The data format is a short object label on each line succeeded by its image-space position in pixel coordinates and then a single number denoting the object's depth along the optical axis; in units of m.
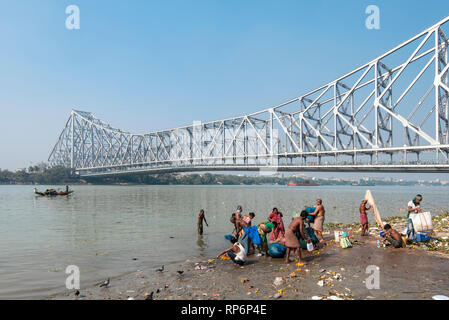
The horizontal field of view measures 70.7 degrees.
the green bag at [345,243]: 10.42
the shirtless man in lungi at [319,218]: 11.58
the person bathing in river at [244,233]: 9.21
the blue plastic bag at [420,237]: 10.24
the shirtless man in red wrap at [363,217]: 12.21
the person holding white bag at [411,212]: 10.13
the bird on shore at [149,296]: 6.10
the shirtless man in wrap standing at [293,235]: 8.62
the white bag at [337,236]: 11.47
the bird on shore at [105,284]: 7.17
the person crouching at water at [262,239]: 9.99
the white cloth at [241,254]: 8.71
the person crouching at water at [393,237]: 9.84
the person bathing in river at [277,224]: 11.02
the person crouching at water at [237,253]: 8.72
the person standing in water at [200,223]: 14.15
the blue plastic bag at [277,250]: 9.52
